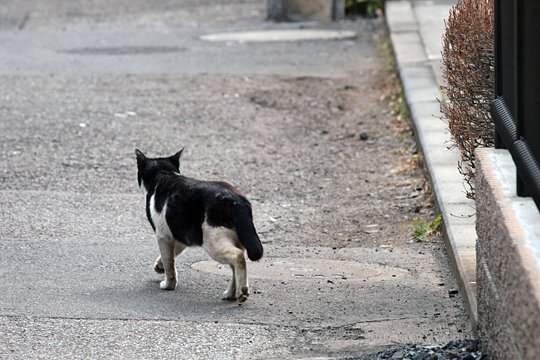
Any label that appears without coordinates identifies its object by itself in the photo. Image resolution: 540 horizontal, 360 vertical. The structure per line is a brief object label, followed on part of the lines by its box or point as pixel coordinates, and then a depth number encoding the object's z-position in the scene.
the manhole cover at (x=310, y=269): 14.36
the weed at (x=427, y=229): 16.06
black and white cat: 12.83
